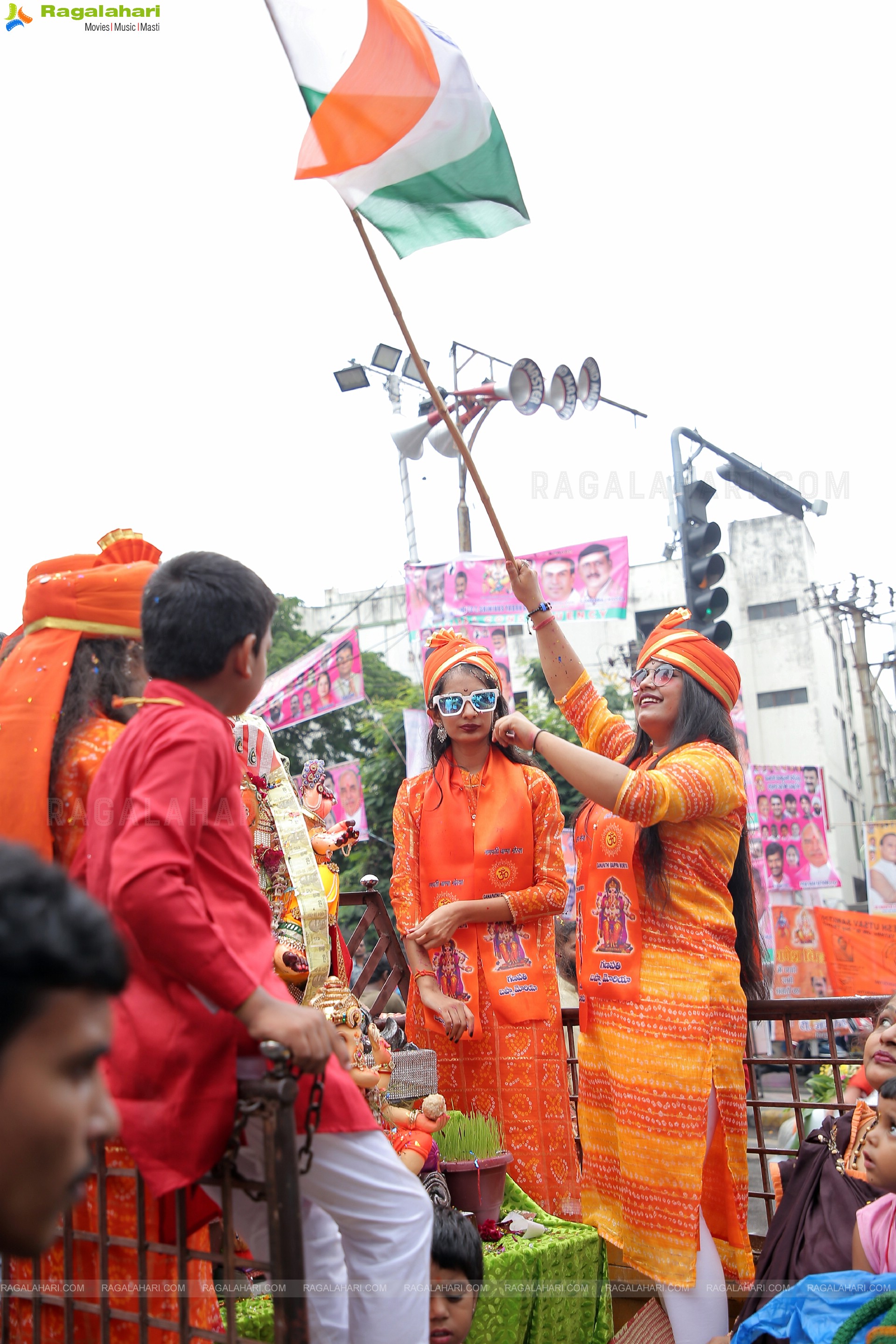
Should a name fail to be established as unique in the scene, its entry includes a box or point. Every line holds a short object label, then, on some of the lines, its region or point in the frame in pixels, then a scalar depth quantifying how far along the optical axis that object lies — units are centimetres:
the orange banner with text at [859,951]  1141
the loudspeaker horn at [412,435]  1213
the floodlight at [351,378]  1389
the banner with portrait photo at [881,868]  1520
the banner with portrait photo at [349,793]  1513
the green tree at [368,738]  1752
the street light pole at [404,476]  1454
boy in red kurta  164
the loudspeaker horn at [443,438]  1169
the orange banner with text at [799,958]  1415
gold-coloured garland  310
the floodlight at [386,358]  1378
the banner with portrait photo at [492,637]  1428
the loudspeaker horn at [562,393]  1152
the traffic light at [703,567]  790
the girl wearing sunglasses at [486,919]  354
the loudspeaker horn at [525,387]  1128
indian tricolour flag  321
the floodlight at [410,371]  1385
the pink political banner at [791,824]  1522
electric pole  2373
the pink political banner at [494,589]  1403
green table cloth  296
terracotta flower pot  314
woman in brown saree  285
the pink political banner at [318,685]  1489
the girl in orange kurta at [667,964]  302
